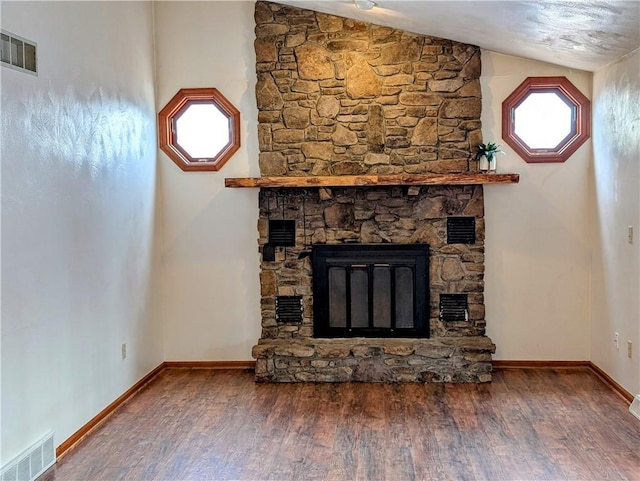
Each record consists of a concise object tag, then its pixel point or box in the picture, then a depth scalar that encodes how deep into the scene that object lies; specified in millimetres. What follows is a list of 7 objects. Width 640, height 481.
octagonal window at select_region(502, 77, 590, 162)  4961
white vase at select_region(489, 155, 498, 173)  4880
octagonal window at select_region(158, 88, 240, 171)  5168
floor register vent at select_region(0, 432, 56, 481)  2887
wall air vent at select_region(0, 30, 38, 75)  2952
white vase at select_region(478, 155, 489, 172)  4887
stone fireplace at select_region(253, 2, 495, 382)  4961
